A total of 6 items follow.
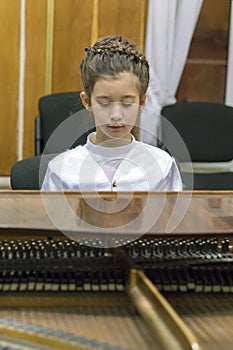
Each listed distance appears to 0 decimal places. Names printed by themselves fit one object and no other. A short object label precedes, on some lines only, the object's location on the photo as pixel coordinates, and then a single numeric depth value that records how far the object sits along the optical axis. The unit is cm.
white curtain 654
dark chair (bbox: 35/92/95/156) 573
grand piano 224
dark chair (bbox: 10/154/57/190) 341
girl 281
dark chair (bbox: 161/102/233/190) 612
